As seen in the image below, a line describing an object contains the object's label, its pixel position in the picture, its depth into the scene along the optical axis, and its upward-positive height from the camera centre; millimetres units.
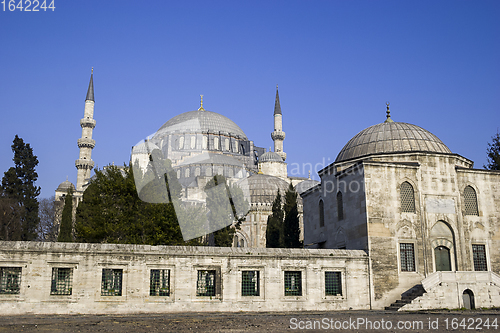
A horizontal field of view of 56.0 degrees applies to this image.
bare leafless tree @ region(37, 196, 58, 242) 44156 +4745
